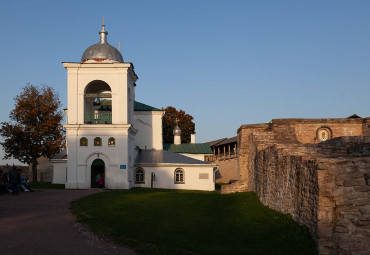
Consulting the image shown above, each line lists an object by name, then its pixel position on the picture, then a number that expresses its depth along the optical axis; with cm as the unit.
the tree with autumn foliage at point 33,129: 3772
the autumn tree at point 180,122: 5619
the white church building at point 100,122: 2900
